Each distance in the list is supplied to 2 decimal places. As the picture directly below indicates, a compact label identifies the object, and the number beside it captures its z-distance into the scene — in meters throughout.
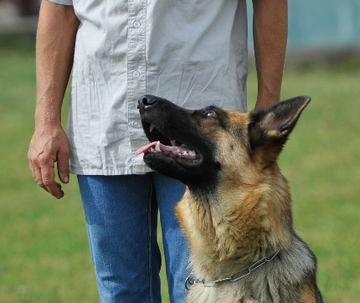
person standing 5.68
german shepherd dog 5.62
